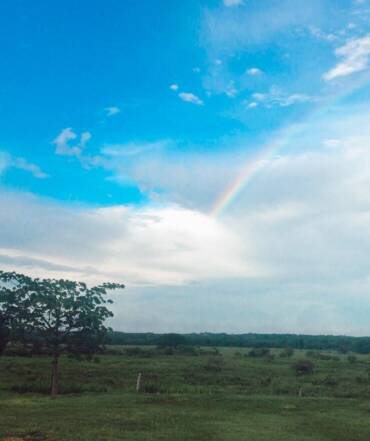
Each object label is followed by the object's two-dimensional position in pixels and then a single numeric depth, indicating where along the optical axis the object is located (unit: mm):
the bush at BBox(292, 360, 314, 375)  60628
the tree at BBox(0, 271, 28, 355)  32312
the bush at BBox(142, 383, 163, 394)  33766
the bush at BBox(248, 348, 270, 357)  96500
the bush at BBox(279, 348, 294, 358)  98812
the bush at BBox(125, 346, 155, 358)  85394
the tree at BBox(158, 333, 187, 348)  137750
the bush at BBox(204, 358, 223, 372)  60750
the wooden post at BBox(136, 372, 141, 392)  33500
